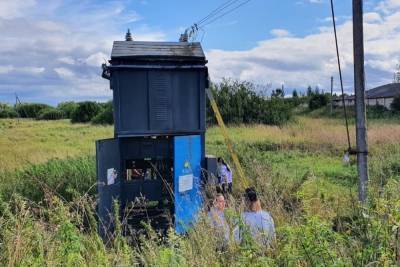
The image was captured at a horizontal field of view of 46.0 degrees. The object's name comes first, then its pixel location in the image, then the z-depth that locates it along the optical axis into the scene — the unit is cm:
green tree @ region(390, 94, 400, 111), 4450
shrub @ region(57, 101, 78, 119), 7168
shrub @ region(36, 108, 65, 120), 7012
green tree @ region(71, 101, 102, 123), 5869
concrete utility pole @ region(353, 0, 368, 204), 571
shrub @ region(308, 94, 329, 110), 5309
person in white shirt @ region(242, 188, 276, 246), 363
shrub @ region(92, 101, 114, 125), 4862
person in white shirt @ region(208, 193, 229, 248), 381
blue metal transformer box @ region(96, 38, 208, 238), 721
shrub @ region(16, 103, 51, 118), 7274
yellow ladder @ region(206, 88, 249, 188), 804
